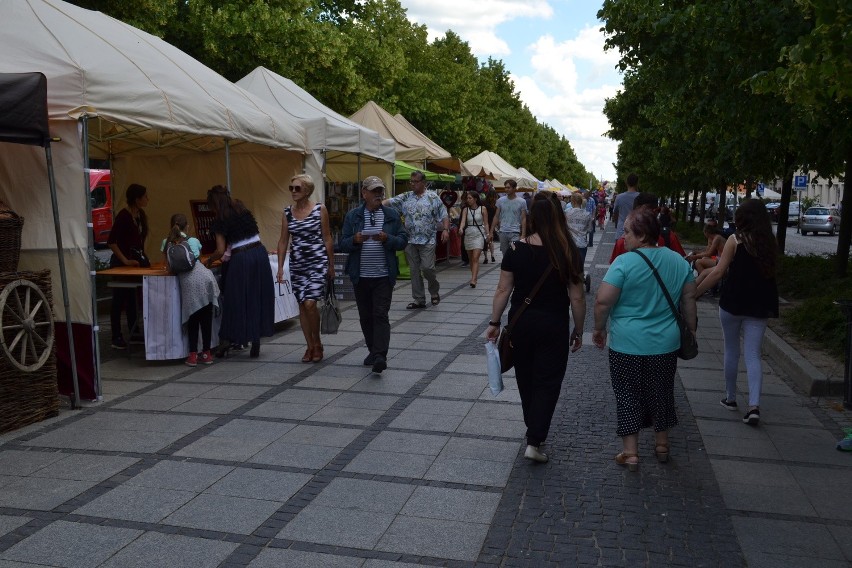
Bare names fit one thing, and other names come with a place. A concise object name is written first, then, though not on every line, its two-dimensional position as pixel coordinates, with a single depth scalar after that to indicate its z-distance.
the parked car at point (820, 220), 47.44
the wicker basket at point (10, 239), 6.39
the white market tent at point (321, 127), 12.41
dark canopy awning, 5.96
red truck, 26.61
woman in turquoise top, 5.36
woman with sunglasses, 8.55
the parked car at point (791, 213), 58.04
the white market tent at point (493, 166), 30.92
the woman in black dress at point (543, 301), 5.50
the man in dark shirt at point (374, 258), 8.23
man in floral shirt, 12.85
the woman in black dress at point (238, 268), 8.83
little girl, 8.47
